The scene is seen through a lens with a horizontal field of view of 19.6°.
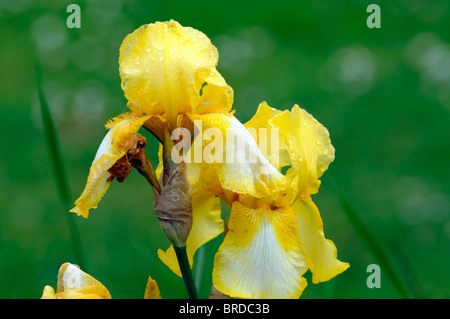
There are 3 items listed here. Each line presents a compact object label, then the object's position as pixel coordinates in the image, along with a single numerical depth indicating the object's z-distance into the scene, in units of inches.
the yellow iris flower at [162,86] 26.0
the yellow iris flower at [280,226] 25.7
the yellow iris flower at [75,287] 24.8
